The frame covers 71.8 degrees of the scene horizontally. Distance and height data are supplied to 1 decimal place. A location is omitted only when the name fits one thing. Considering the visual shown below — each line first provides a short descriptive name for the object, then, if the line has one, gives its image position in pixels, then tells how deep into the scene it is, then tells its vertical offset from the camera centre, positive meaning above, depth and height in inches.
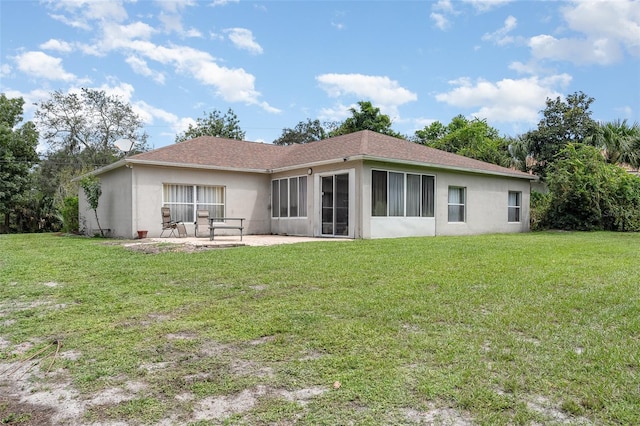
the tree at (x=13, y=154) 1013.2 +152.6
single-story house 551.2 +39.6
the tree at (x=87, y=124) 1275.8 +281.8
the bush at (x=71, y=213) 764.6 +8.5
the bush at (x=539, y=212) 749.3 +9.3
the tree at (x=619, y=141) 805.2 +140.1
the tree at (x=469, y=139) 937.5 +240.9
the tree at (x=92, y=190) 621.9 +39.4
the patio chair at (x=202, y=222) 589.3 -5.8
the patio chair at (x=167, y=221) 557.1 -4.2
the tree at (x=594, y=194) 674.8 +36.2
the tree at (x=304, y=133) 1648.6 +317.9
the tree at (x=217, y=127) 1445.6 +302.0
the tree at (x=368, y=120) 1163.9 +259.6
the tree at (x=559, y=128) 859.4 +174.1
